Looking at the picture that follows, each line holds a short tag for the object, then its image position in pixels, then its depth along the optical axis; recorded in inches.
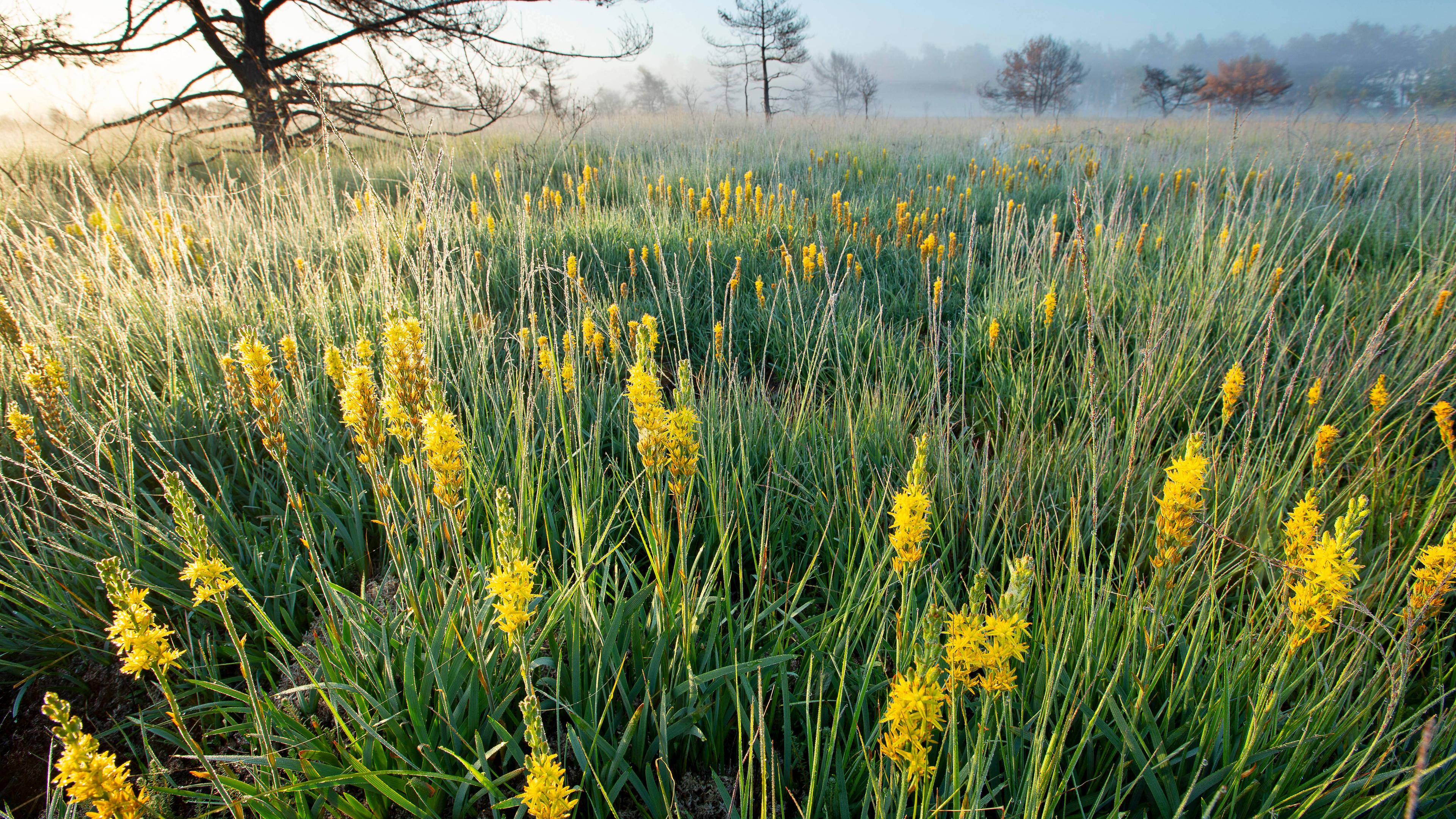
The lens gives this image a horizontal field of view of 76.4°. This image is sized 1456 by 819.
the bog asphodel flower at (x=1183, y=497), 21.4
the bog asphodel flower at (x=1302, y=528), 22.0
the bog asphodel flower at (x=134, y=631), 17.8
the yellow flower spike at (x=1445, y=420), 29.2
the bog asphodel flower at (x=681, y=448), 21.8
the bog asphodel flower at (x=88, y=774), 16.2
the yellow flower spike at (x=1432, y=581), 20.2
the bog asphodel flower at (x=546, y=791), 17.5
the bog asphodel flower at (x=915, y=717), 17.7
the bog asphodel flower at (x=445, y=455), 21.3
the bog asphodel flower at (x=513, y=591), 19.2
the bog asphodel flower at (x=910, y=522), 19.5
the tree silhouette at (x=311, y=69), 223.4
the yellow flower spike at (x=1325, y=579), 20.3
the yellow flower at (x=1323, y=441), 29.3
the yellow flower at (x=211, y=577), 19.0
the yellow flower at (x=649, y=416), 21.1
